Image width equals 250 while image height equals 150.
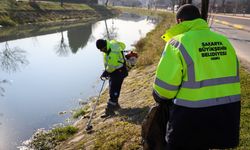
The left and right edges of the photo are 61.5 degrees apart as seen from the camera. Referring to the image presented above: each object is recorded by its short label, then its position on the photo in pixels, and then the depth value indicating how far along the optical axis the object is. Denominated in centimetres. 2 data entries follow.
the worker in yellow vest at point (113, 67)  497
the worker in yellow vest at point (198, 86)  189
